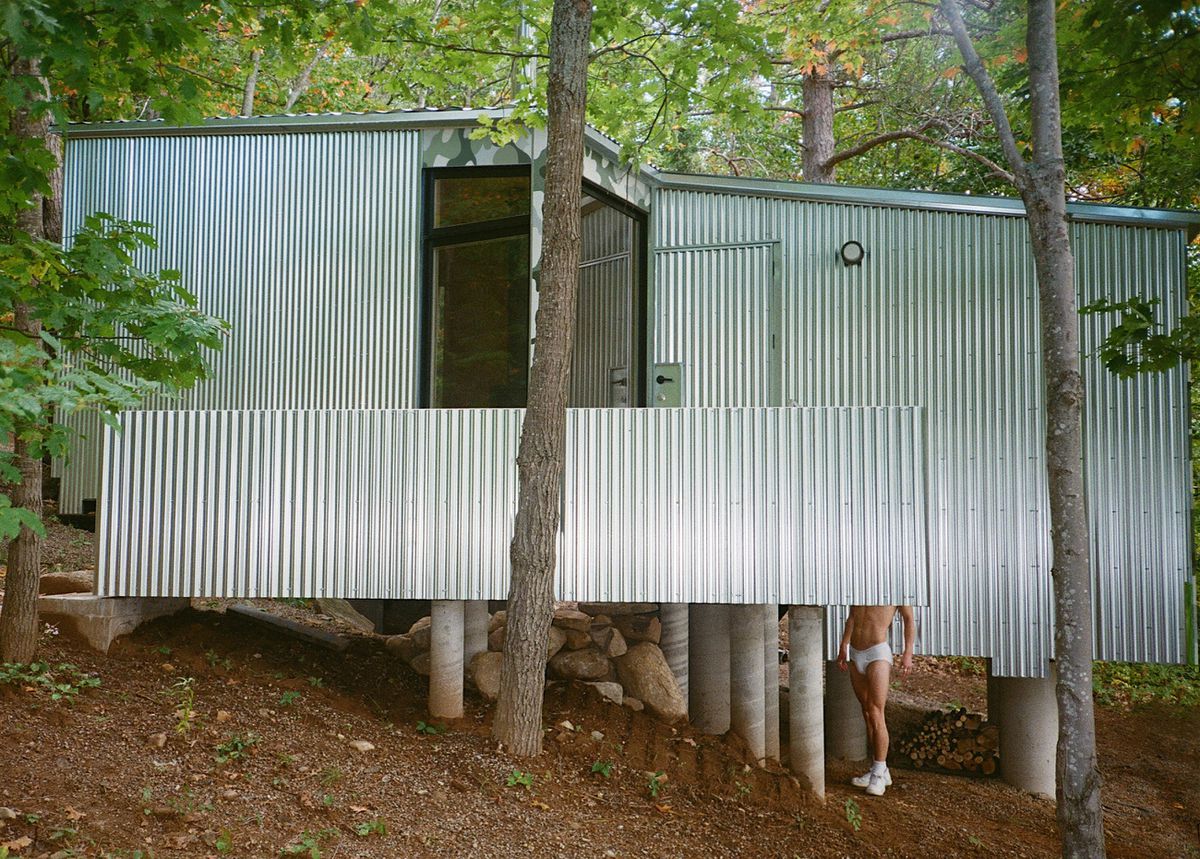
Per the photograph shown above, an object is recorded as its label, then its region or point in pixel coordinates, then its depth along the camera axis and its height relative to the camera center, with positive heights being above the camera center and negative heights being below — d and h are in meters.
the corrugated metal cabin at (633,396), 6.19 +0.49
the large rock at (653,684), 7.22 -1.77
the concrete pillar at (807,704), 6.83 -1.83
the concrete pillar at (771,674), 7.62 -1.85
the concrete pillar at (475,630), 7.07 -1.30
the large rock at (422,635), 7.22 -1.37
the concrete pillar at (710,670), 7.75 -1.79
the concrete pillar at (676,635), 7.89 -1.50
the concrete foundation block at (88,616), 6.26 -1.04
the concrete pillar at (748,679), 7.36 -1.76
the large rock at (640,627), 7.99 -1.47
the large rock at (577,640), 7.49 -1.46
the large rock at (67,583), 6.85 -0.91
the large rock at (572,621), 7.64 -1.34
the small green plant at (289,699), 5.83 -1.50
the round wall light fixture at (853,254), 7.62 +1.64
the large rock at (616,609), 8.22 -1.34
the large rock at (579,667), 7.23 -1.62
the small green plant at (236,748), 4.93 -1.55
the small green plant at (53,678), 5.33 -1.28
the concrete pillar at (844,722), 8.53 -2.42
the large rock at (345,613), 8.93 -1.50
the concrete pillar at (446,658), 6.25 -1.35
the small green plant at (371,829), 4.44 -1.76
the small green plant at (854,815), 6.20 -2.42
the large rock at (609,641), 7.55 -1.49
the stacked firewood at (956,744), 8.77 -2.74
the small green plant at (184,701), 5.17 -1.42
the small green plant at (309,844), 4.12 -1.72
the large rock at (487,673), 6.72 -1.56
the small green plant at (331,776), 4.84 -1.66
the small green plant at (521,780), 5.19 -1.79
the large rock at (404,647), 7.23 -1.47
